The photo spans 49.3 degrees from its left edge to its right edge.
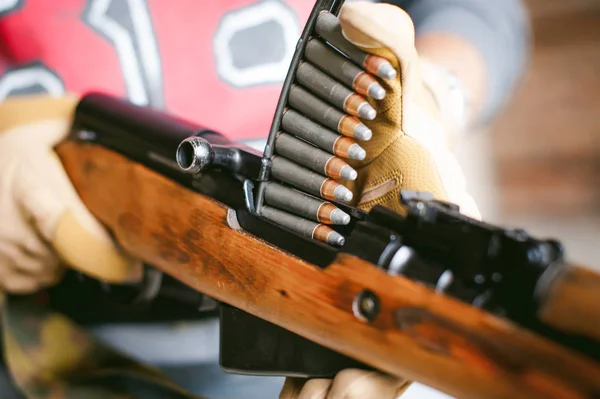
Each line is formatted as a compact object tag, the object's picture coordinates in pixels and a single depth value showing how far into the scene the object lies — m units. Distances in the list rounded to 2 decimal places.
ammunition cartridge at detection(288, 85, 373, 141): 0.50
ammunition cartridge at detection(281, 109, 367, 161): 0.51
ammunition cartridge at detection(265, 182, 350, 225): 0.50
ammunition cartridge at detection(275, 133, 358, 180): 0.51
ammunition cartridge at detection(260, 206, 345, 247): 0.49
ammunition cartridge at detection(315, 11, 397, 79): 0.48
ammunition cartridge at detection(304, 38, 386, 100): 0.49
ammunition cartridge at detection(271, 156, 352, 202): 0.51
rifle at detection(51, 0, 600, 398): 0.37
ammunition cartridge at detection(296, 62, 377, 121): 0.50
